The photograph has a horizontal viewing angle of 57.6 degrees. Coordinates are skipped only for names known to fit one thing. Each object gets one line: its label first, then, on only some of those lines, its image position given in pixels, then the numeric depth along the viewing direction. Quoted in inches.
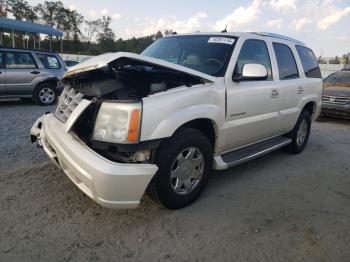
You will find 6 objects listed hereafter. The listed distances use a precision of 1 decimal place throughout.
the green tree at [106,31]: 2203.5
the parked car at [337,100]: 357.4
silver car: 334.3
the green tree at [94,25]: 2276.1
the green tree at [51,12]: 1844.2
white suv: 104.3
